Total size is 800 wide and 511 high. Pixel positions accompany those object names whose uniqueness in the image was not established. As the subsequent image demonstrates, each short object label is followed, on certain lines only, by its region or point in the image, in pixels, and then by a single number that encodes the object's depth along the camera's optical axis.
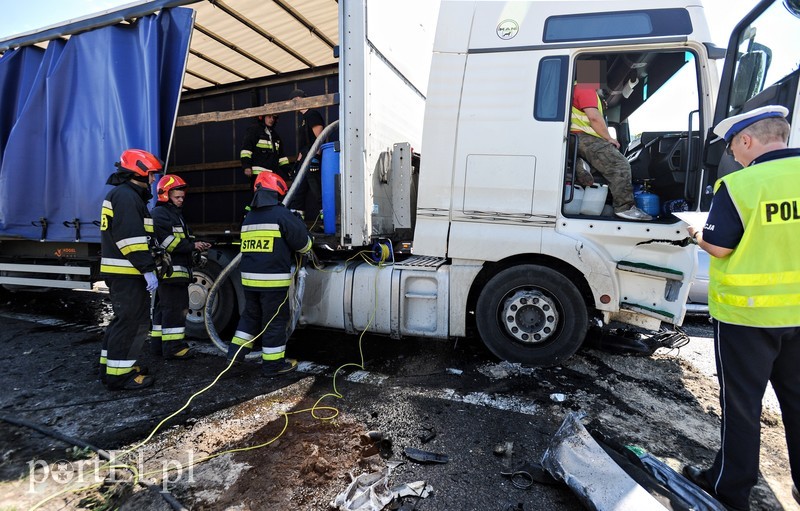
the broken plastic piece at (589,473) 1.68
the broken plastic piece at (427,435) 2.48
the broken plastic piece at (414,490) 1.96
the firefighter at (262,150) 4.91
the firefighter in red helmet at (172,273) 3.88
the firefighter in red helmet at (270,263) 3.49
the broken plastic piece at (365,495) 1.86
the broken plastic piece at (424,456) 2.26
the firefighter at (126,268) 3.21
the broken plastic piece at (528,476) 2.08
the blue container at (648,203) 3.22
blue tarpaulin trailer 4.03
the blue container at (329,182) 3.68
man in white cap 1.75
